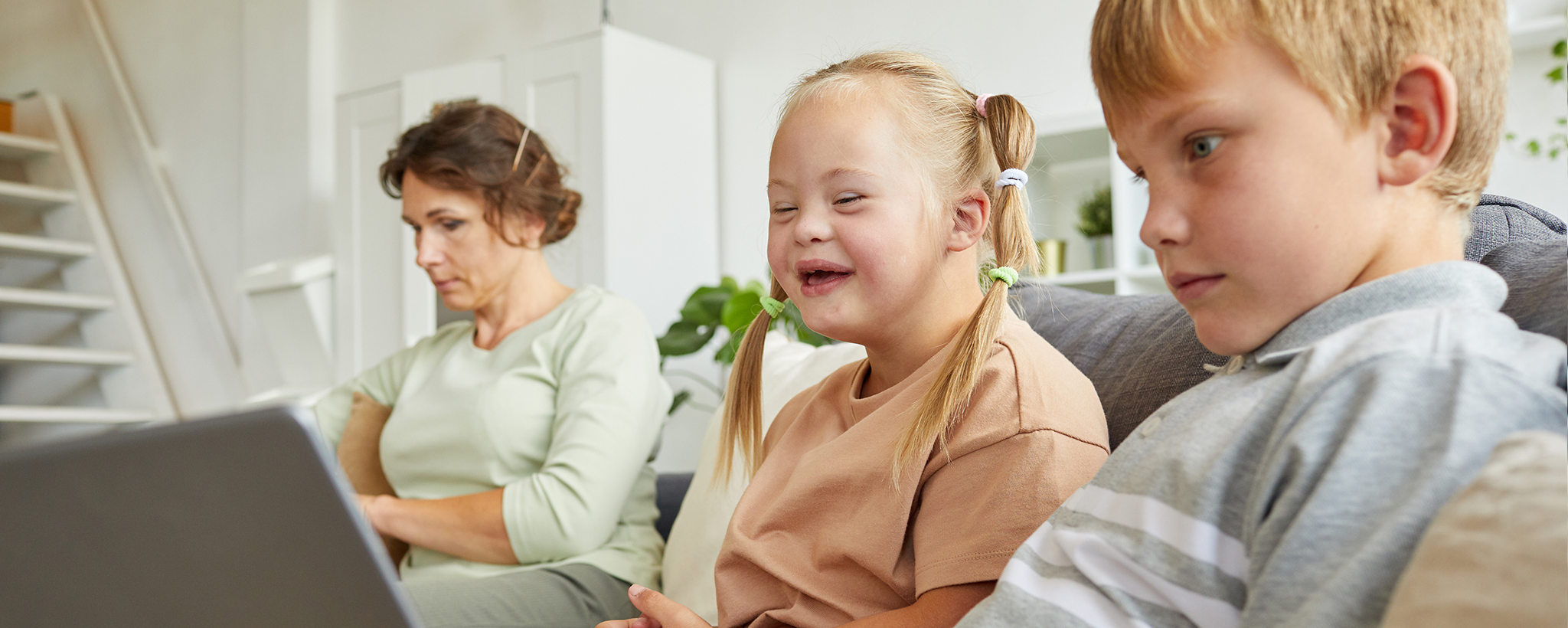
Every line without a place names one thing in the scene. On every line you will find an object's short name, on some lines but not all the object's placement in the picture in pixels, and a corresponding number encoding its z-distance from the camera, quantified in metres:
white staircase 4.85
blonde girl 0.79
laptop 0.50
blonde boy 0.45
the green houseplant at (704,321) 2.80
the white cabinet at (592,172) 3.24
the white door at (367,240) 3.80
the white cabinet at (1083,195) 2.61
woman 1.46
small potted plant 2.68
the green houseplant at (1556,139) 2.21
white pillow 1.32
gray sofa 0.67
